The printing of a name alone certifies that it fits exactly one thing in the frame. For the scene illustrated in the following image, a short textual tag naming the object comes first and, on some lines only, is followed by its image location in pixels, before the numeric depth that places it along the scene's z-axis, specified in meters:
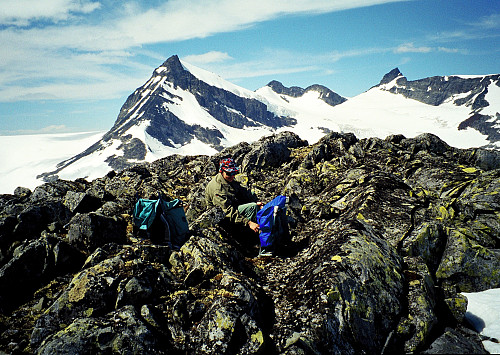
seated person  11.13
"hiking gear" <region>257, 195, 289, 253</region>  10.02
